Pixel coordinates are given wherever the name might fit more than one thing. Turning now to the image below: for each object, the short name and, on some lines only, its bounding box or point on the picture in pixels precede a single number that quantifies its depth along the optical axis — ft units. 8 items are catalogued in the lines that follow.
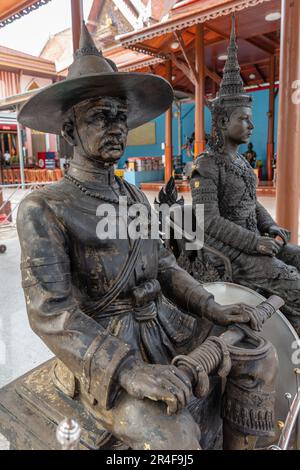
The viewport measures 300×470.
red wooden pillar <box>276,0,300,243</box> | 10.13
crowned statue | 6.84
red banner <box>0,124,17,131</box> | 49.06
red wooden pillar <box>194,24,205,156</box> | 22.57
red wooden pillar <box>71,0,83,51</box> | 10.31
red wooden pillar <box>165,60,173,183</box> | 31.32
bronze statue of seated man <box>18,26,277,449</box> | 2.74
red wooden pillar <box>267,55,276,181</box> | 32.30
